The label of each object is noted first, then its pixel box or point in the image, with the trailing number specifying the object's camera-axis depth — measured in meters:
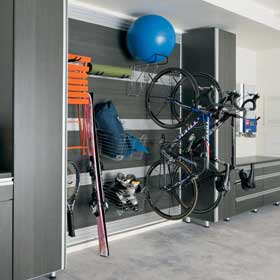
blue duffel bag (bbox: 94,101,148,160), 3.79
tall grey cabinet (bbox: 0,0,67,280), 2.72
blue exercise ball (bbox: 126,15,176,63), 3.81
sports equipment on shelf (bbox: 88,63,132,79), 3.81
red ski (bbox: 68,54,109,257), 3.44
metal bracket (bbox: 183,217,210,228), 4.68
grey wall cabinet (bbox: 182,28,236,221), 4.64
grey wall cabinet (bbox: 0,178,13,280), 2.67
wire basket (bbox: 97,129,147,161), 3.82
